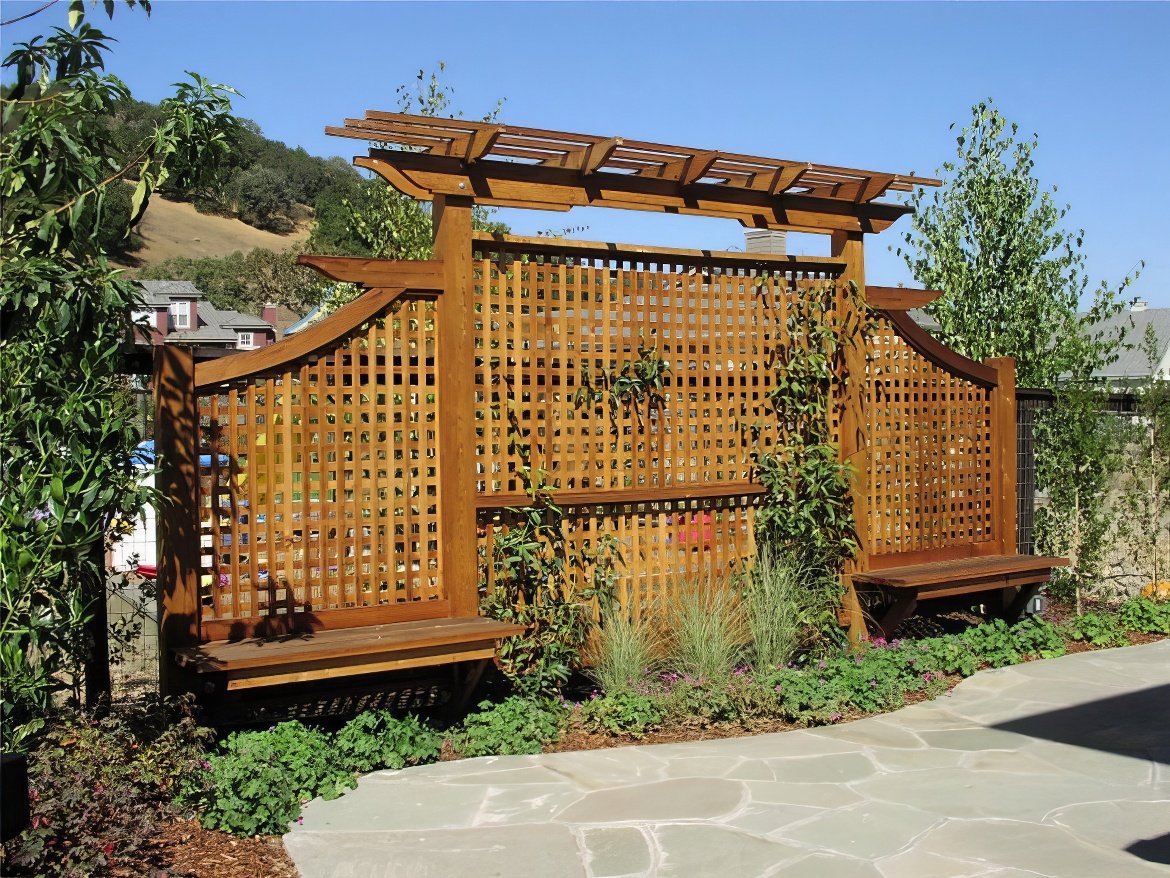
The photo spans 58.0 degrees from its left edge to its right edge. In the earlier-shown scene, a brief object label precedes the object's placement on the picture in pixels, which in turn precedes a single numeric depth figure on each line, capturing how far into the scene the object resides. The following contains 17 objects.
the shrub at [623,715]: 5.23
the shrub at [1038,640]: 7.04
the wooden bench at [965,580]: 6.54
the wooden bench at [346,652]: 4.46
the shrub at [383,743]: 4.65
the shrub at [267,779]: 3.95
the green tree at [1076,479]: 8.16
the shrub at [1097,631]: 7.41
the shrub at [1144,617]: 7.79
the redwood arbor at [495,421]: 4.82
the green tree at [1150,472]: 8.73
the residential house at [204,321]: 42.31
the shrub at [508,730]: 4.98
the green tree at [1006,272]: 8.52
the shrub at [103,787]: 3.24
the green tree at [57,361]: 3.59
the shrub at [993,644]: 6.77
